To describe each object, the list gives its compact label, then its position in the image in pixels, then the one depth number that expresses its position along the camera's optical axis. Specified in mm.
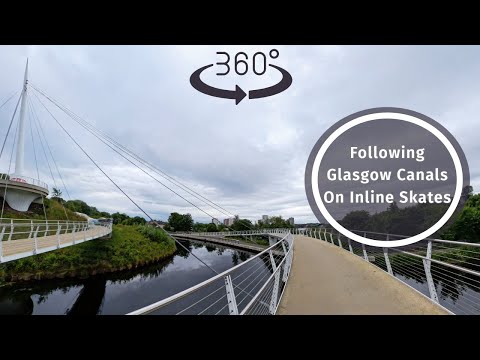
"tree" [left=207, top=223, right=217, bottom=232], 45006
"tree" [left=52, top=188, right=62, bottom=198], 24766
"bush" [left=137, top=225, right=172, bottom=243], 18422
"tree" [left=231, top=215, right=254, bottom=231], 41059
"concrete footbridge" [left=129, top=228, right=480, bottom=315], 2169
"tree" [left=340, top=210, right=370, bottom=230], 24462
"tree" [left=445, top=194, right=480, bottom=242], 16328
